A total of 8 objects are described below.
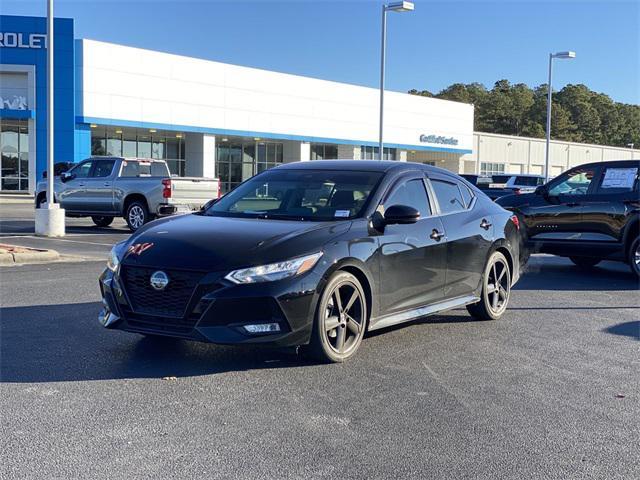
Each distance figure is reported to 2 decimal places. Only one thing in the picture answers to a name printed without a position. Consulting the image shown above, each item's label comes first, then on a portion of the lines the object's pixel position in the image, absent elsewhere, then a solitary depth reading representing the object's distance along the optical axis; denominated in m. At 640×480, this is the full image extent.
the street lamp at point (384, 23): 24.53
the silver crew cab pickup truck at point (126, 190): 18.83
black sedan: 5.32
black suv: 11.39
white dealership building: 37.50
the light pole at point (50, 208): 16.19
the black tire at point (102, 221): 20.98
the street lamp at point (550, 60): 35.40
